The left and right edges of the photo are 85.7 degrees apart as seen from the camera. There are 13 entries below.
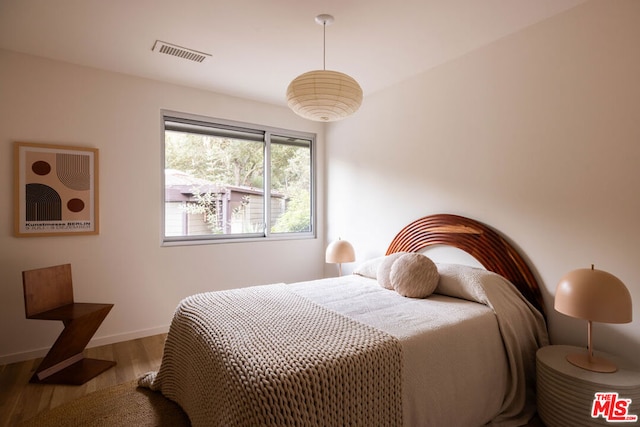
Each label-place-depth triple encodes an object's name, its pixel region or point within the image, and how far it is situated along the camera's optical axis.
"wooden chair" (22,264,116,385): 2.46
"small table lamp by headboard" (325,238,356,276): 3.65
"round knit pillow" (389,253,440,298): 2.49
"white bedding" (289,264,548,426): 1.72
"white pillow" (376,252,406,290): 2.76
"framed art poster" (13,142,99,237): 2.76
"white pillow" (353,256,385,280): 3.08
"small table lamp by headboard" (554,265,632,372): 1.69
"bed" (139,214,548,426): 1.41
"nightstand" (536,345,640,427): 1.68
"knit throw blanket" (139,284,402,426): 1.33
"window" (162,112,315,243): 3.57
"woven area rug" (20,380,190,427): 2.01
